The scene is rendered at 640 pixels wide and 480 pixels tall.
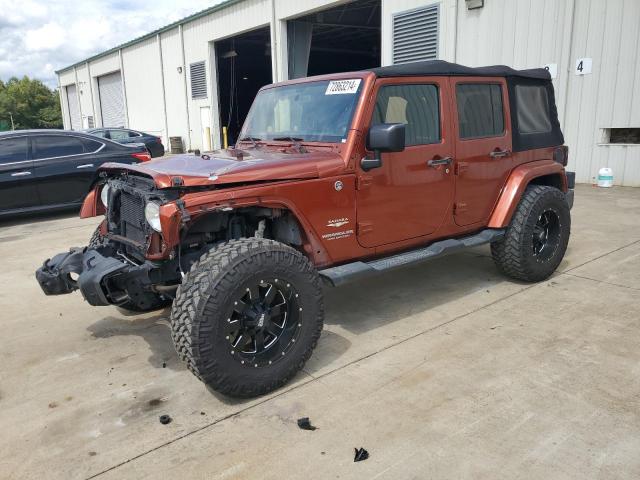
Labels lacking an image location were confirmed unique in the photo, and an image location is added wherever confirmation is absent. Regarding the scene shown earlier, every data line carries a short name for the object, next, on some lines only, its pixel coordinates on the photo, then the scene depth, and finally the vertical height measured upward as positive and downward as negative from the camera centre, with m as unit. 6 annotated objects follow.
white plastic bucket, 9.88 -1.04
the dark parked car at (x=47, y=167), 7.80 -0.58
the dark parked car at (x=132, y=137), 11.83 -0.25
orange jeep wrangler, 2.87 -0.56
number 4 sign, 9.80 +0.99
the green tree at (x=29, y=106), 74.75 +3.12
